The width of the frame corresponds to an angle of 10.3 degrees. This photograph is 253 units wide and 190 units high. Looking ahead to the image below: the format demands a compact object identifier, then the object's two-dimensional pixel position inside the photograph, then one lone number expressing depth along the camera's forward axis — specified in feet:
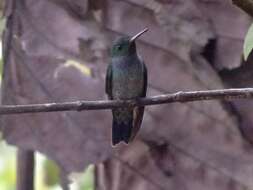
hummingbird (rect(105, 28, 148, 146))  18.18
